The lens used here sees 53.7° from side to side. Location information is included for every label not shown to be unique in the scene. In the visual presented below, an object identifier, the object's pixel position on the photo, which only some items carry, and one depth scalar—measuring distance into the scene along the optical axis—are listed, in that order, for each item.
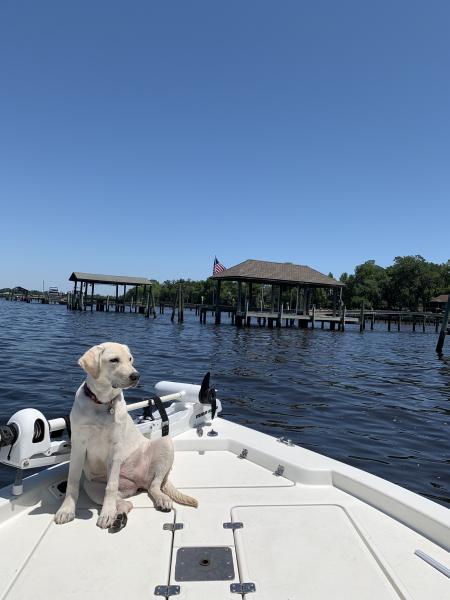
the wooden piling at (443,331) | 26.27
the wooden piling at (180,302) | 44.37
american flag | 42.78
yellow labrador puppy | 2.90
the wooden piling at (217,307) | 43.01
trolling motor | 3.02
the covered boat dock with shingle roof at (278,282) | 41.03
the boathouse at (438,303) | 85.19
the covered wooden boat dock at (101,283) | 58.50
